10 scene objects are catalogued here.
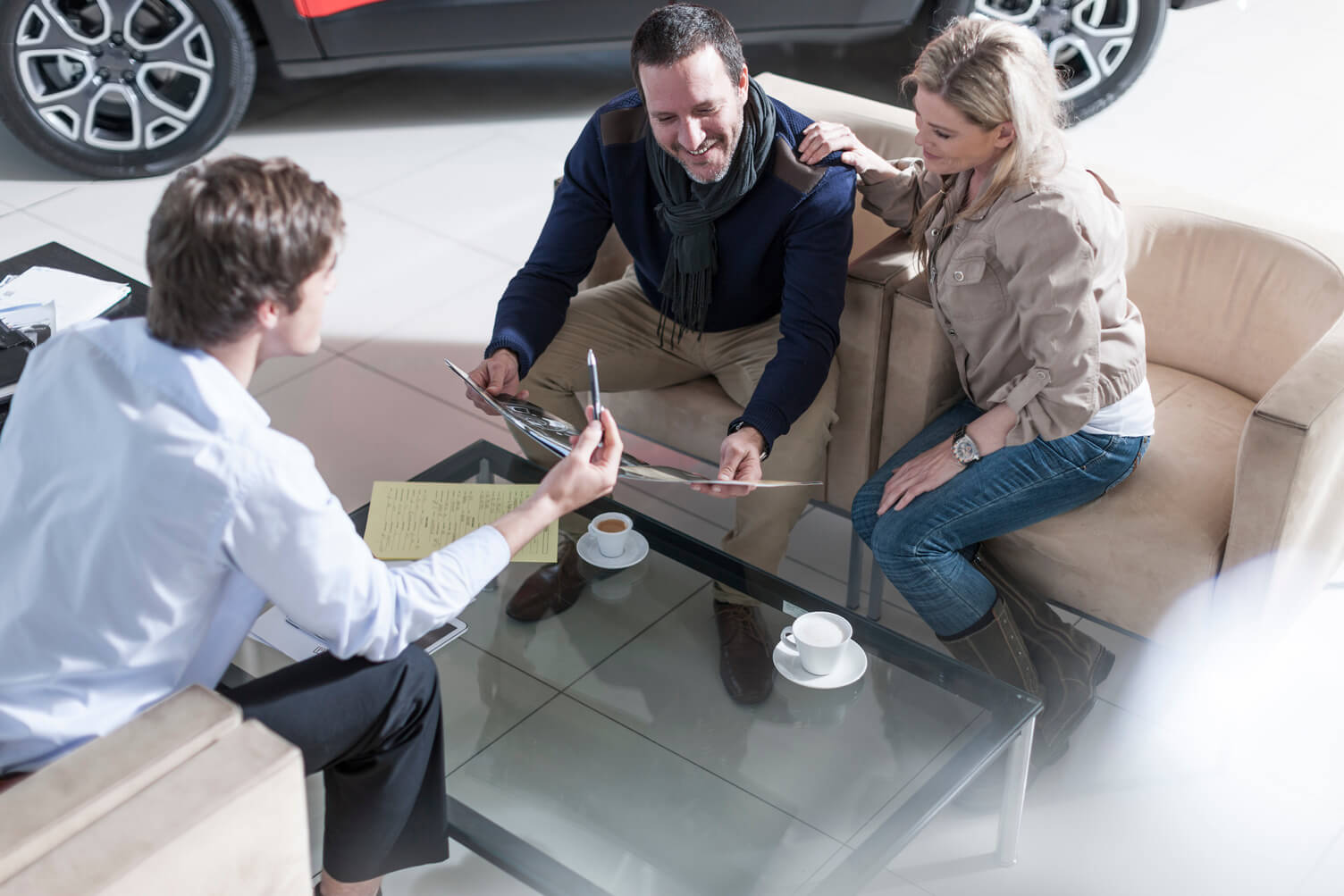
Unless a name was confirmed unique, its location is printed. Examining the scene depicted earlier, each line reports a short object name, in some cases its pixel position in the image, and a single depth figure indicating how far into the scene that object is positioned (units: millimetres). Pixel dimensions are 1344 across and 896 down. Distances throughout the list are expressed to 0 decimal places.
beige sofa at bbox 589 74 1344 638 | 5146
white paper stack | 5589
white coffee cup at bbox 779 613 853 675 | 5108
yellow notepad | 5290
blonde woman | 5163
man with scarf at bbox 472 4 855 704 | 5374
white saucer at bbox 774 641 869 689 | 5123
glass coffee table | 4929
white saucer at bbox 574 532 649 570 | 5336
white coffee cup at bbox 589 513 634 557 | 5331
